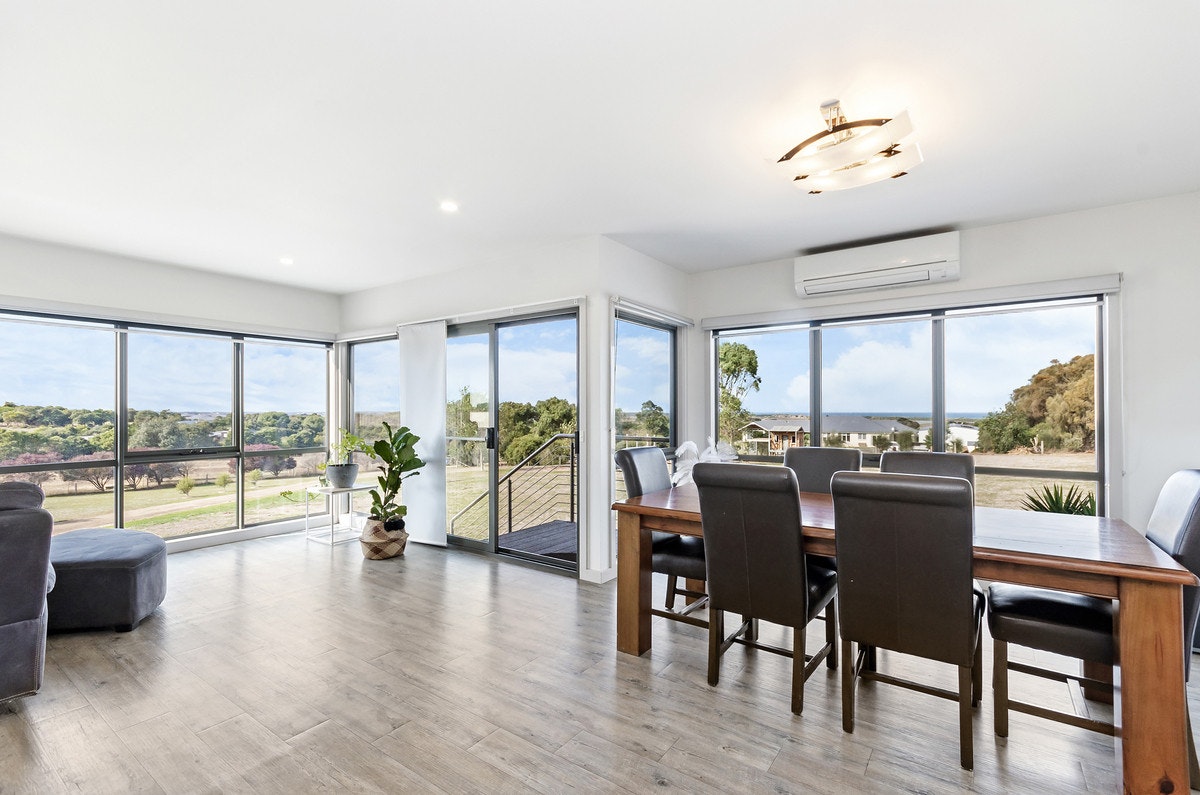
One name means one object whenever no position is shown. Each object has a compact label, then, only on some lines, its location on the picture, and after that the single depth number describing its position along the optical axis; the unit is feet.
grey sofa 7.48
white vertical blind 16.46
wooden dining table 5.66
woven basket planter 15.23
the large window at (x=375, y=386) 18.56
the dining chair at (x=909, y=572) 6.17
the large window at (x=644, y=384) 14.73
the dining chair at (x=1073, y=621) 6.23
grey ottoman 10.04
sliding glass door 14.65
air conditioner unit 12.28
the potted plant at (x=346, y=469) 16.74
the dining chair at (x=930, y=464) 9.73
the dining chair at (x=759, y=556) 7.34
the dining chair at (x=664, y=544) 9.14
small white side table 16.66
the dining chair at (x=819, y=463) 10.98
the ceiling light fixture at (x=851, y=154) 7.00
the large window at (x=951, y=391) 11.82
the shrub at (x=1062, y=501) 11.59
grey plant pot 16.74
